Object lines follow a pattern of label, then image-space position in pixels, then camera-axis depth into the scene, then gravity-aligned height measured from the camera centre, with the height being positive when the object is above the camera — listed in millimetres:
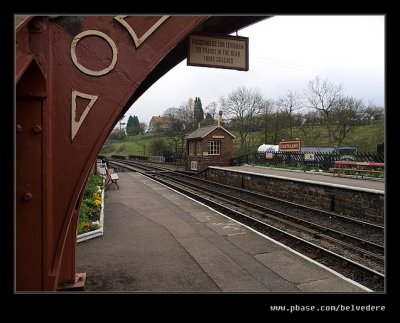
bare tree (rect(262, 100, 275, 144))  43312 +5960
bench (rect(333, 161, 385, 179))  16391 -723
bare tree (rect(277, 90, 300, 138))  43125 +6619
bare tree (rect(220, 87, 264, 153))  43781 +6910
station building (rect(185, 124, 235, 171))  30531 +951
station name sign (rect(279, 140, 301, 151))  28000 +1067
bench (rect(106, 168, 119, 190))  18484 -1263
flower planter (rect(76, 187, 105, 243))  7434 -1912
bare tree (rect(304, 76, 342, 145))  37500 +5890
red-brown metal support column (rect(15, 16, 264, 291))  2092 +360
